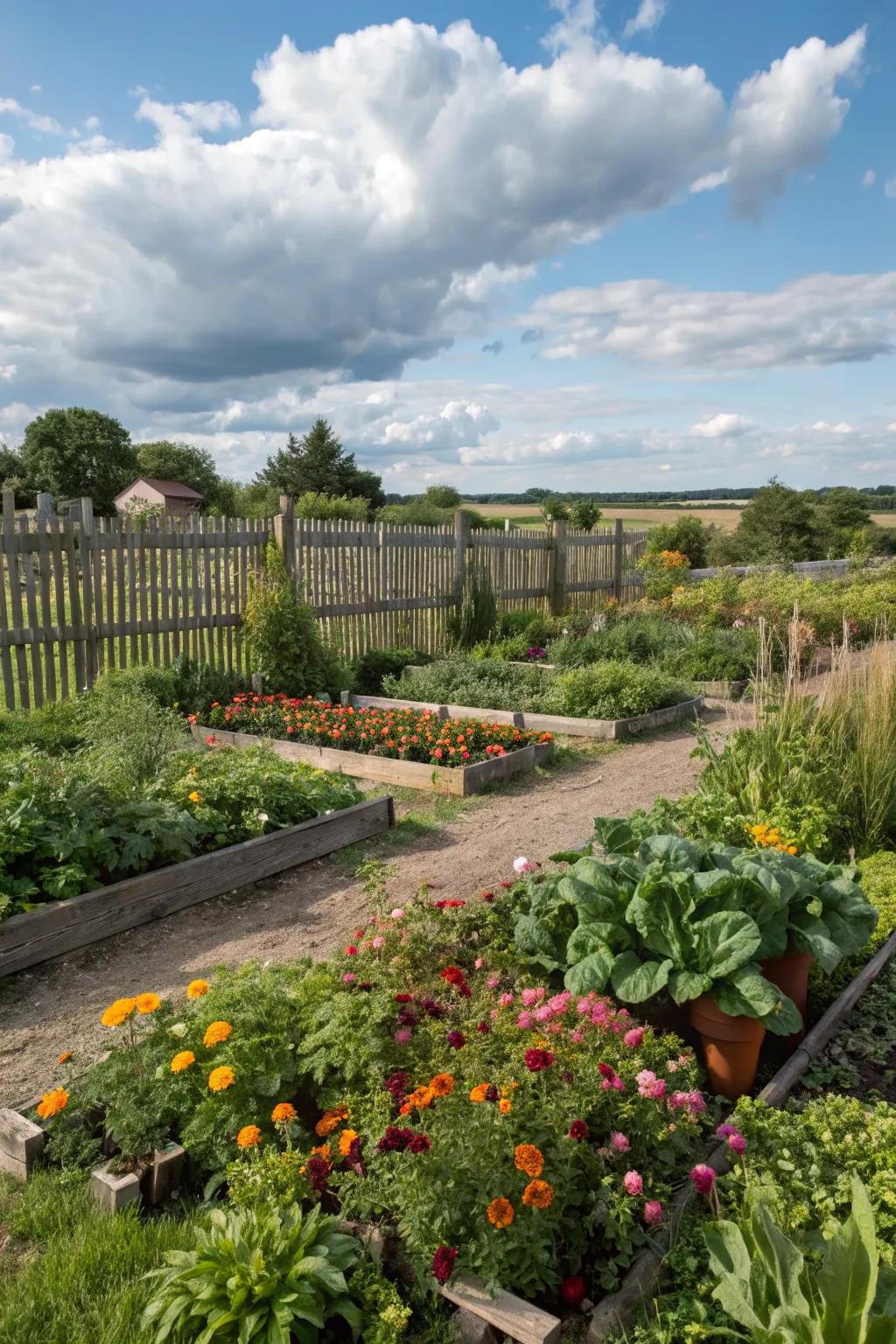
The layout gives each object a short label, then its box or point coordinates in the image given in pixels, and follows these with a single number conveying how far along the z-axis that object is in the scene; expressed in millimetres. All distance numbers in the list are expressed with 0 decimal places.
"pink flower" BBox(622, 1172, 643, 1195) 2068
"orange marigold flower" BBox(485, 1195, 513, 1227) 1919
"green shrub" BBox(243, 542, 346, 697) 8930
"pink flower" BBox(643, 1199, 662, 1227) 2051
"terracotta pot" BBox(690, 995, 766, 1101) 2764
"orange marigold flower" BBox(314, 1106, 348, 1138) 2367
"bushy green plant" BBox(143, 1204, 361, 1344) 1859
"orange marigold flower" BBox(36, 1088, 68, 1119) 2498
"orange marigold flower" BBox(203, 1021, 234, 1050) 2490
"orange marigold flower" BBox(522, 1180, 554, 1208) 1920
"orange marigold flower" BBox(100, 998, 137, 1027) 2594
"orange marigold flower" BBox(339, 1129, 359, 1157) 2234
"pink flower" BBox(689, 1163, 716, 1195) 2127
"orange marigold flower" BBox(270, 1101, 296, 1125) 2293
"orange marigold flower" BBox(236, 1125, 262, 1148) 2223
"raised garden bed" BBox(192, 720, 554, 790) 6566
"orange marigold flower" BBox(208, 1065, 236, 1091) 2355
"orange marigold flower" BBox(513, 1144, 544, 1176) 1935
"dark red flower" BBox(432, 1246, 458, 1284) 1900
